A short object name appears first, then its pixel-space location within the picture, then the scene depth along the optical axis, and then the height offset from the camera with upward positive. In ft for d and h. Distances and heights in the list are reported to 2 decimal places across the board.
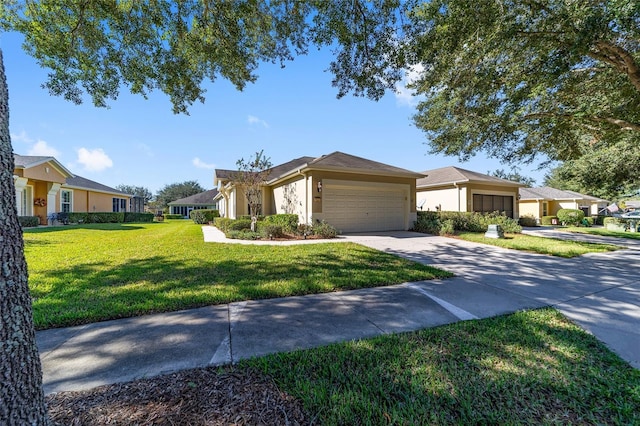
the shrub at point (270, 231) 37.45 -2.66
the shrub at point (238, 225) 43.57 -2.07
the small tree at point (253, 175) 44.60 +6.62
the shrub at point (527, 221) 68.90 -2.38
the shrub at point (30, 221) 51.93 -1.59
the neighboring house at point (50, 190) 52.94 +5.84
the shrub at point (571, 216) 73.77 -1.19
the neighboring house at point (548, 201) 86.28 +3.70
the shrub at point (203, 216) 75.20 -0.94
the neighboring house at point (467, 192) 58.10 +4.67
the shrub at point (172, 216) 123.95 -1.53
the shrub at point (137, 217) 83.66 -1.39
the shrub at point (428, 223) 44.50 -1.89
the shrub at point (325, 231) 37.83 -2.69
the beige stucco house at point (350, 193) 40.70 +3.24
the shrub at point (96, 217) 66.90 -1.16
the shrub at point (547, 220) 79.77 -2.48
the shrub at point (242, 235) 37.63 -3.26
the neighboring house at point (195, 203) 128.26 +4.75
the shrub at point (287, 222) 39.96 -1.46
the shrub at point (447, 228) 42.42 -2.58
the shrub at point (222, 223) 45.15 -2.04
